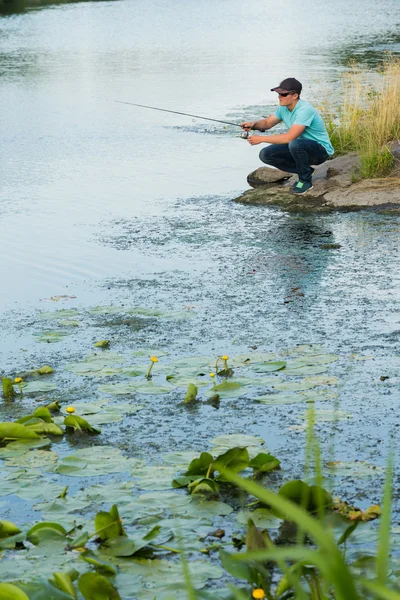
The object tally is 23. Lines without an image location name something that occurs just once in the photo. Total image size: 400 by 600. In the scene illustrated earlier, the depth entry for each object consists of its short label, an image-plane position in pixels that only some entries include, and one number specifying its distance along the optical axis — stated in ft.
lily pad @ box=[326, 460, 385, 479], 22.71
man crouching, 55.77
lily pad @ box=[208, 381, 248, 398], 28.40
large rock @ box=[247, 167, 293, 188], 62.08
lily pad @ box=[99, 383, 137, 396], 28.91
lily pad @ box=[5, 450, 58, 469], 23.94
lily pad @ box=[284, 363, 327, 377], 29.73
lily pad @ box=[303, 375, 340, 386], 28.78
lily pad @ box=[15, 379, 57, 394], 29.66
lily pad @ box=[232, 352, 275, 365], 30.98
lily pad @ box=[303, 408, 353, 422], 26.18
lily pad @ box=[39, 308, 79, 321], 37.37
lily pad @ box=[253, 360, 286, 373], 30.12
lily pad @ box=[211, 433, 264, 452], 24.54
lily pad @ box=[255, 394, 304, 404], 27.58
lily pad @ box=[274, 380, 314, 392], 28.41
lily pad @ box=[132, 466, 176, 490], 22.31
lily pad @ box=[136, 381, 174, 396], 28.76
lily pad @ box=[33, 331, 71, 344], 34.58
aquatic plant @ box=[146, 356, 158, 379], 28.33
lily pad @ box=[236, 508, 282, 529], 20.27
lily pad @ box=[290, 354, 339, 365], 30.66
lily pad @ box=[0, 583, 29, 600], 15.98
